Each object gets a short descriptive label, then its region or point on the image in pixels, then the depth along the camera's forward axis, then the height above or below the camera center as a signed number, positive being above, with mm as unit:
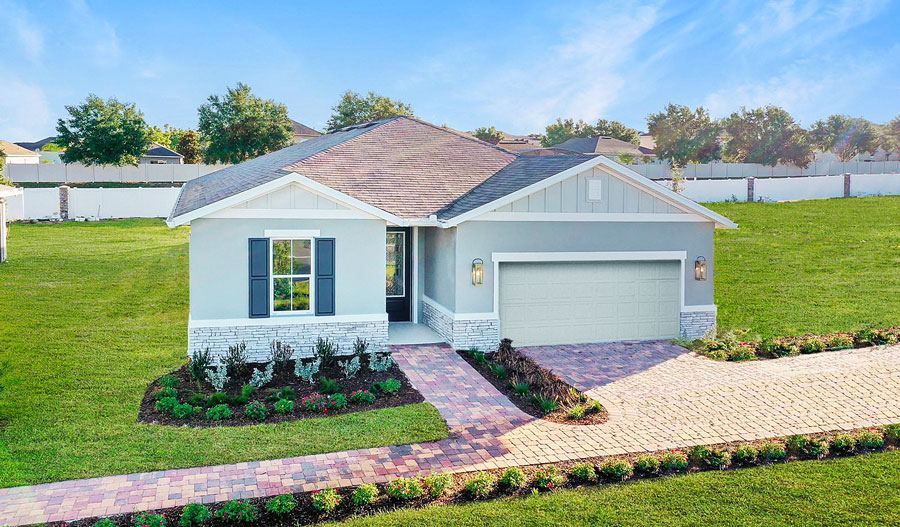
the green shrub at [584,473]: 8297 -2473
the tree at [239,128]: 50906 +8545
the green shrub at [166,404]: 10586 -2176
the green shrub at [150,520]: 7004 -2538
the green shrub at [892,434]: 9602 -2354
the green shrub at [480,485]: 7855 -2490
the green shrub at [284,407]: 10500 -2195
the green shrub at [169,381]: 11680 -2060
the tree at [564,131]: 78938 +12986
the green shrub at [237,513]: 7203 -2538
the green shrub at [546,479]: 8094 -2494
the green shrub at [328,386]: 11477 -2074
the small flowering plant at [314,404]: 10625 -2181
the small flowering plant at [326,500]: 7461 -2512
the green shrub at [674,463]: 8594 -2438
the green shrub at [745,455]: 8844 -2419
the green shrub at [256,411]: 10227 -2200
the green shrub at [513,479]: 8055 -2470
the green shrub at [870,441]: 9344 -2375
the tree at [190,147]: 63344 +8943
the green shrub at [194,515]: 7137 -2540
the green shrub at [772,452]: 8961 -2412
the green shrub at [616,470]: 8359 -2457
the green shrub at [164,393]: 11078 -2116
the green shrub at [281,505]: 7383 -2523
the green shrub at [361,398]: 10966 -2153
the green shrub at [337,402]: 10719 -2169
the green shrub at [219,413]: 10234 -2226
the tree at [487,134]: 78256 +12495
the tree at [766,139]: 60656 +9642
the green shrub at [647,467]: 8492 -2455
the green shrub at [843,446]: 9219 -2403
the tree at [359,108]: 58594 +11411
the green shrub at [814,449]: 9070 -2416
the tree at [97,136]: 47031 +7371
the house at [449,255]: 13141 -63
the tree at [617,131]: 76812 +12635
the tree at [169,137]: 84638 +13323
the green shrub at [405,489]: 7719 -2480
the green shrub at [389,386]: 11367 -2068
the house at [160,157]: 56156 +7246
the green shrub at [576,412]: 10398 -2248
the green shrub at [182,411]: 10270 -2205
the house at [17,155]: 60600 +8214
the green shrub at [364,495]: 7627 -2503
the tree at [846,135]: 71812 +11448
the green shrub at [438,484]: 7844 -2473
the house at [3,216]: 23878 +1158
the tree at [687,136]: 62906 +10025
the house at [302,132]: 60825 +10263
